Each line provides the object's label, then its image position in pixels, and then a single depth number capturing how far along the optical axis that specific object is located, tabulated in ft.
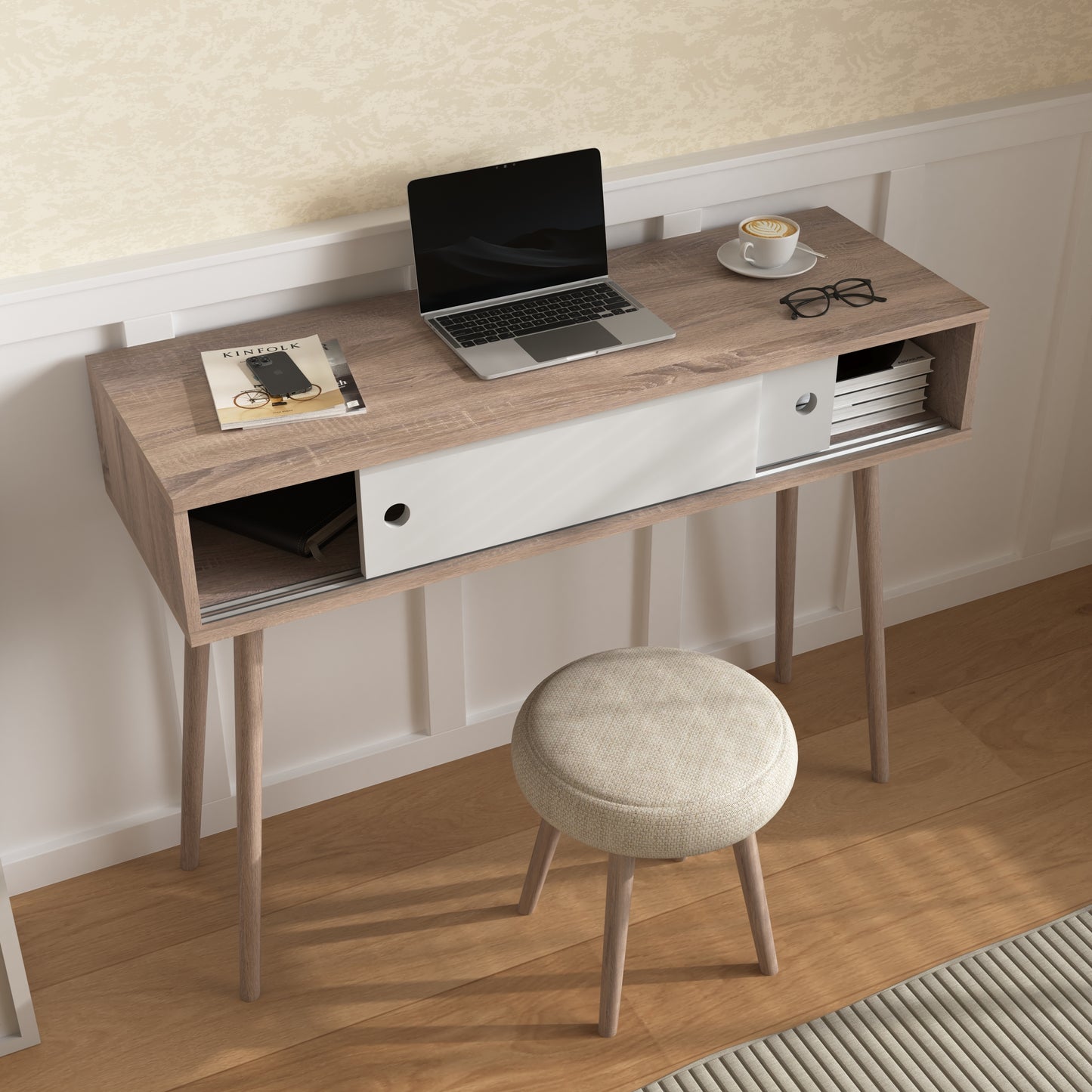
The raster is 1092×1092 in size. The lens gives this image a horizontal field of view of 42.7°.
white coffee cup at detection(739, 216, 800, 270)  5.88
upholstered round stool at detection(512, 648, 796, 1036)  5.13
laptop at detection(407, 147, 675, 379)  5.44
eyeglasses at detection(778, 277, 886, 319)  5.64
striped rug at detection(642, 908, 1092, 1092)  5.67
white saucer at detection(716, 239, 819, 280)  5.90
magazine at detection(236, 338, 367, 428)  5.04
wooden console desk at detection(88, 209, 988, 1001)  4.84
